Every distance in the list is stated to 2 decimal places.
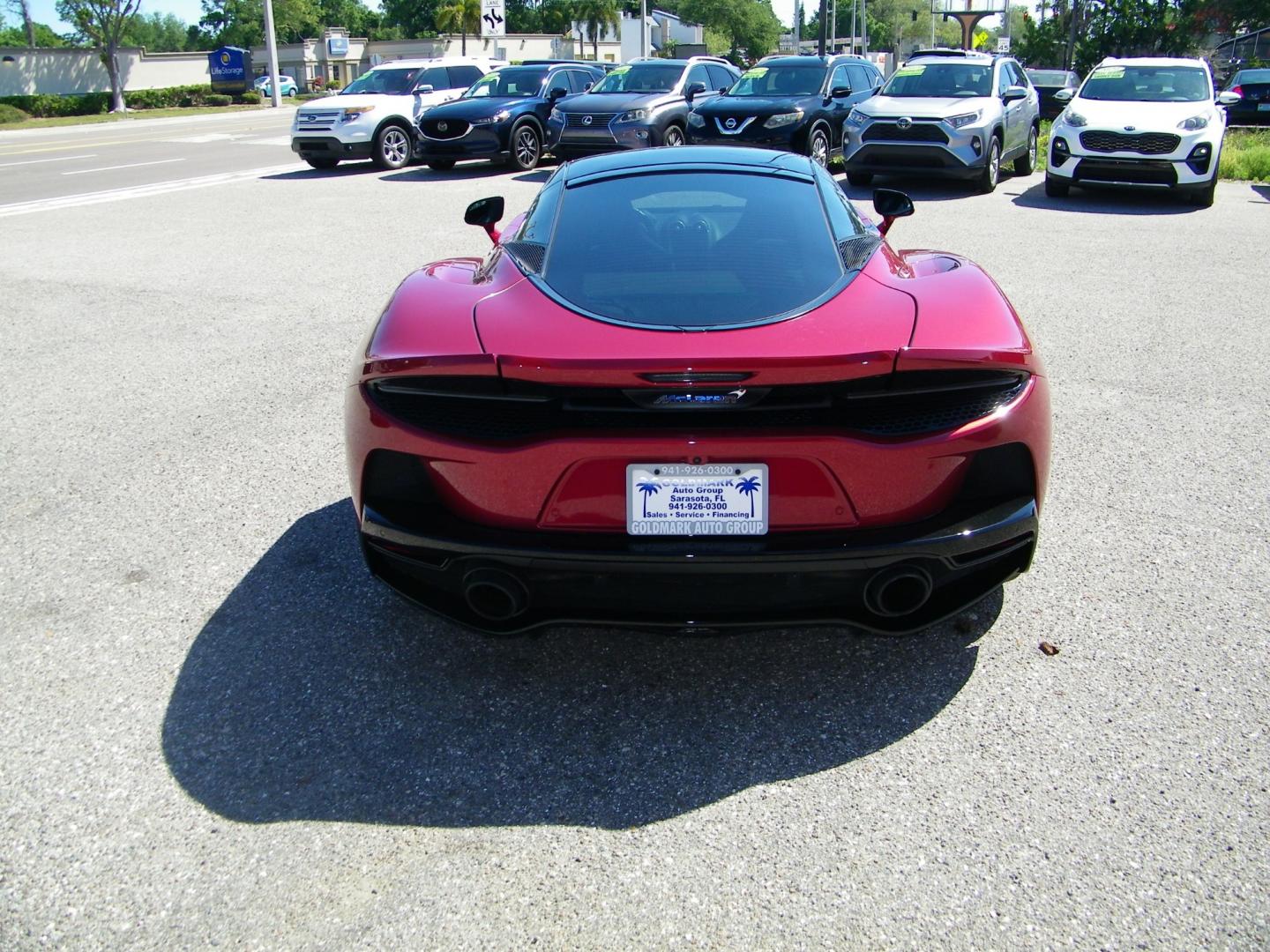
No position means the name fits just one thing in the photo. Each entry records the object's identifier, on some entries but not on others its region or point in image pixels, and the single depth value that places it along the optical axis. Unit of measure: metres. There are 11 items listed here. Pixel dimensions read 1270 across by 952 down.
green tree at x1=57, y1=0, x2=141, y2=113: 46.41
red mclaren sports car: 2.59
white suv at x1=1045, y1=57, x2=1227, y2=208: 12.34
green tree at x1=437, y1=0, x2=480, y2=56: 79.94
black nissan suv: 14.96
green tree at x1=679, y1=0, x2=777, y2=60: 106.88
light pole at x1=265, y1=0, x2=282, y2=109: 43.14
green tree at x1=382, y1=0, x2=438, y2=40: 106.06
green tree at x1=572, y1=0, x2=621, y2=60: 92.25
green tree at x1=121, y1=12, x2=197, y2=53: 133.00
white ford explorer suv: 16.94
